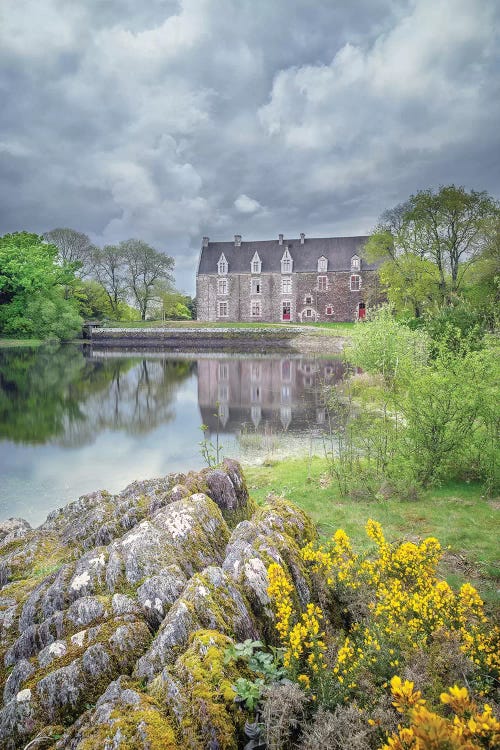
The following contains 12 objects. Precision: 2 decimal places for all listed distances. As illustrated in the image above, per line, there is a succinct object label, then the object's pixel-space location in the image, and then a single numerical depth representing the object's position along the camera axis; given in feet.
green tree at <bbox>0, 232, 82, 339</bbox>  207.31
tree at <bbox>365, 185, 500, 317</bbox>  135.03
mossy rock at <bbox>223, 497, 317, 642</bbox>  14.40
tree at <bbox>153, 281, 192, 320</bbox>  269.64
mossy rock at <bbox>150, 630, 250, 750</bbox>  9.63
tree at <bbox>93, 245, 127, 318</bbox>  262.88
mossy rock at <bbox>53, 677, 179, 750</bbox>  9.09
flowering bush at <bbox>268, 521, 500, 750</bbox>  8.05
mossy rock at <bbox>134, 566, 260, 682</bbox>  11.86
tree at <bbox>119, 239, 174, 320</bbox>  266.36
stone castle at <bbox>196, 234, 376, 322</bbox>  254.68
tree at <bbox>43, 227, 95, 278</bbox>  251.80
